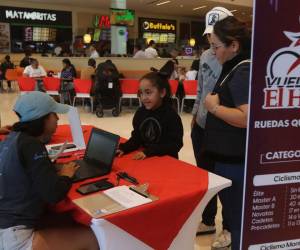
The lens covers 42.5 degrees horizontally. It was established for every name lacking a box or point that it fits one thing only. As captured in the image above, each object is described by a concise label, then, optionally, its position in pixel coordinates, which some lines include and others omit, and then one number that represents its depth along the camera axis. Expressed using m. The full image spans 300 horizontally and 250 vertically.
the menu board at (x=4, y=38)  15.38
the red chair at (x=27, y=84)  8.48
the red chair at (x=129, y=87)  7.98
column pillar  11.66
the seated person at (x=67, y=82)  8.65
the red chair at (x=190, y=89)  7.84
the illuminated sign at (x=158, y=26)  18.92
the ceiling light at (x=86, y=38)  16.28
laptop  2.07
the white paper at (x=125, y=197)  1.66
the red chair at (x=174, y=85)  7.83
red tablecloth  1.64
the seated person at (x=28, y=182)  1.73
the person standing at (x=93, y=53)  10.75
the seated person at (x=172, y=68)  8.35
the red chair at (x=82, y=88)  7.89
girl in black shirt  2.43
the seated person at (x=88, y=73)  8.32
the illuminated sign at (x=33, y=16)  15.40
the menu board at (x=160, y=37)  19.14
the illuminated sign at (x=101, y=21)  17.44
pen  1.73
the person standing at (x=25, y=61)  12.37
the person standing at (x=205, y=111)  2.54
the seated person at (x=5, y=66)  12.48
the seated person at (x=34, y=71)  9.19
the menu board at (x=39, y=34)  16.08
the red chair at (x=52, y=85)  8.36
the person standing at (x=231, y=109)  1.76
